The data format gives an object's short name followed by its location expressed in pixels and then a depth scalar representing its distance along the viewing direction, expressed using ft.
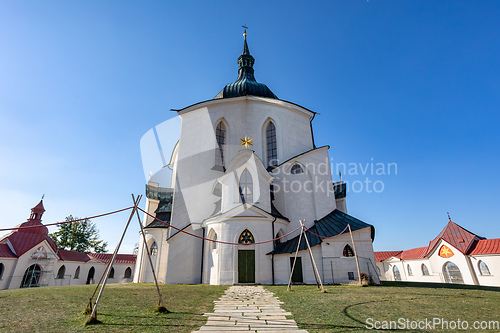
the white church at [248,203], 54.44
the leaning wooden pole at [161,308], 21.11
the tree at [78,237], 143.74
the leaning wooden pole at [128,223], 22.74
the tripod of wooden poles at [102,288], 17.37
